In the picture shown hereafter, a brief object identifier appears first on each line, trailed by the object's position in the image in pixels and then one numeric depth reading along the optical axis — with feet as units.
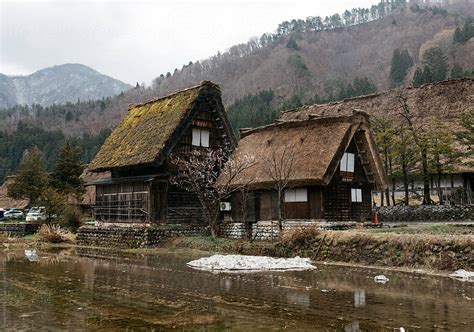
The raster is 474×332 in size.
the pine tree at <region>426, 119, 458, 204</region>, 103.71
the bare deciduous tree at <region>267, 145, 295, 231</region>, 76.48
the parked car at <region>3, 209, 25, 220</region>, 163.04
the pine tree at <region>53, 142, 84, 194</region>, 145.07
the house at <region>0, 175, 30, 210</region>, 193.10
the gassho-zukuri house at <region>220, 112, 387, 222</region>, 77.82
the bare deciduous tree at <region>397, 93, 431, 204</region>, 104.99
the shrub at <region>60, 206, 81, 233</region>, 120.98
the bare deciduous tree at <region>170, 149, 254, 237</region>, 86.69
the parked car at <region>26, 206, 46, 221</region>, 137.10
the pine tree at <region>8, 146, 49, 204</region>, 159.53
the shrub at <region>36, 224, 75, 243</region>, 107.45
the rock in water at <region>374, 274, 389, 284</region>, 44.50
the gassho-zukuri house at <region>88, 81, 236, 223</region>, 92.94
